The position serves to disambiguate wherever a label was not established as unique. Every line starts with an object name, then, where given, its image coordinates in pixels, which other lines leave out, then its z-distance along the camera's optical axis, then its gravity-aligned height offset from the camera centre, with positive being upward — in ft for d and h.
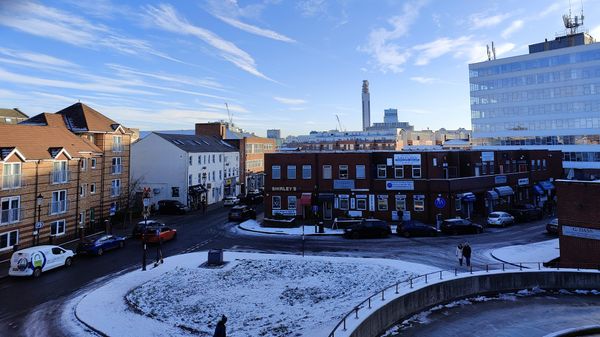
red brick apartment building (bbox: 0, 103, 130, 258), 91.97 +3.92
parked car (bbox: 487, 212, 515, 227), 119.90 -11.23
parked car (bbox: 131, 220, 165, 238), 108.99 -11.85
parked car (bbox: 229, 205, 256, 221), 137.90 -9.75
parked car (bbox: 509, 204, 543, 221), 129.80 -10.29
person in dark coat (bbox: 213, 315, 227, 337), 37.65 -13.69
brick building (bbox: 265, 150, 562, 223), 129.18 -0.01
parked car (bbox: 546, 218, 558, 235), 104.37 -12.24
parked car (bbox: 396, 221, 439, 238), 106.22 -12.55
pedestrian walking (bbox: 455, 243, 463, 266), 74.08 -13.28
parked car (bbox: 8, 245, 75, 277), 71.20 -13.41
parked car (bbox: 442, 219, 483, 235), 108.78 -12.25
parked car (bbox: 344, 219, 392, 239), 106.11 -12.34
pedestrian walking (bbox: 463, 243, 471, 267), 72.90 -13.00
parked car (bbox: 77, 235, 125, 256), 88.99 -13.24
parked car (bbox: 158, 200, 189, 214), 156.93 -7.92
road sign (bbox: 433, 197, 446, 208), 103.35 -5.01
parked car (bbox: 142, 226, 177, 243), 100.12 -12.11
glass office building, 231.30 +52.35
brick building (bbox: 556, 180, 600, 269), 71.92 -7.82
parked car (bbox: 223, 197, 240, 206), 177.99 -6.66
